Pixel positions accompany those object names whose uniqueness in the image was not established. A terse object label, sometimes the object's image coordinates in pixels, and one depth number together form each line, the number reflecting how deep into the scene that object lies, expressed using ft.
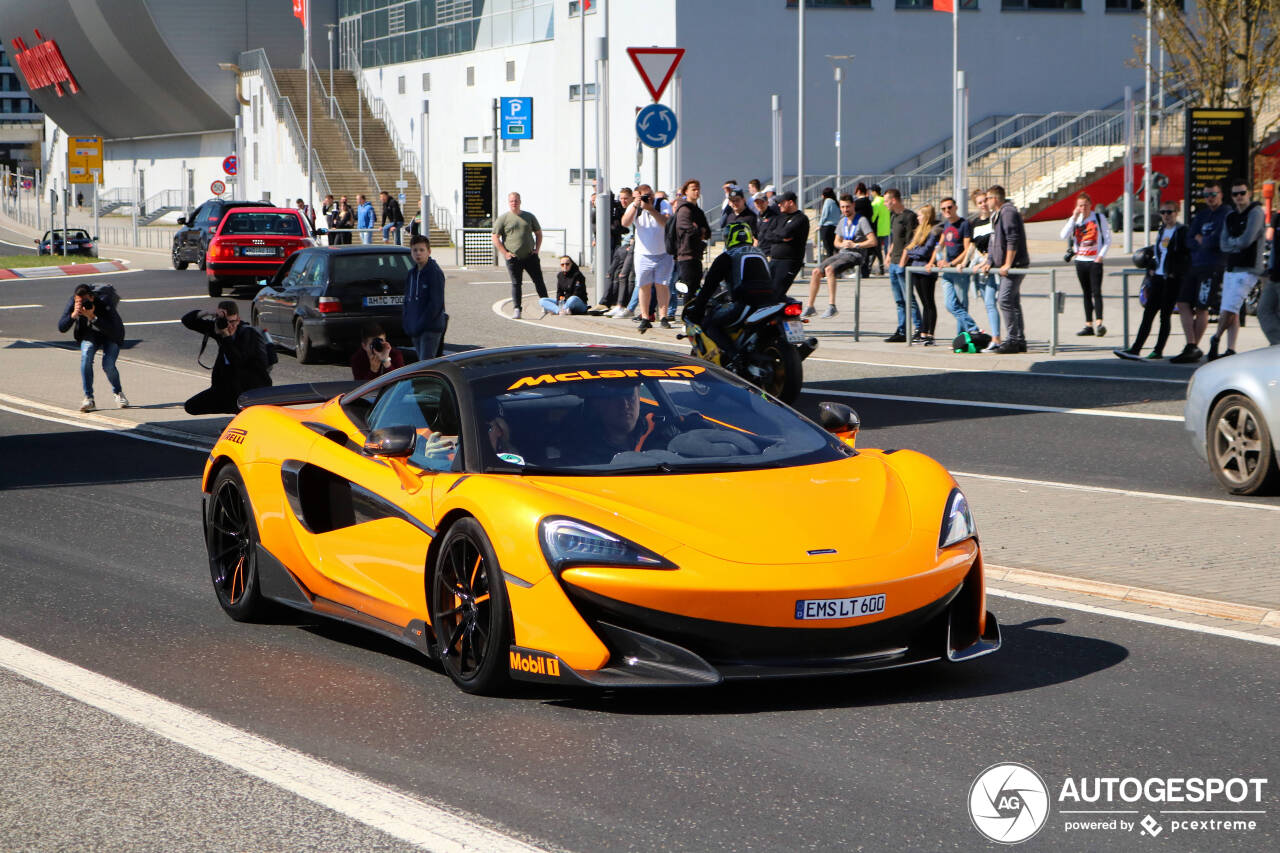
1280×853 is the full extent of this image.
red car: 112.37
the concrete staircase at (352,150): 220.23
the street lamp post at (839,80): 154.10
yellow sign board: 180.46
